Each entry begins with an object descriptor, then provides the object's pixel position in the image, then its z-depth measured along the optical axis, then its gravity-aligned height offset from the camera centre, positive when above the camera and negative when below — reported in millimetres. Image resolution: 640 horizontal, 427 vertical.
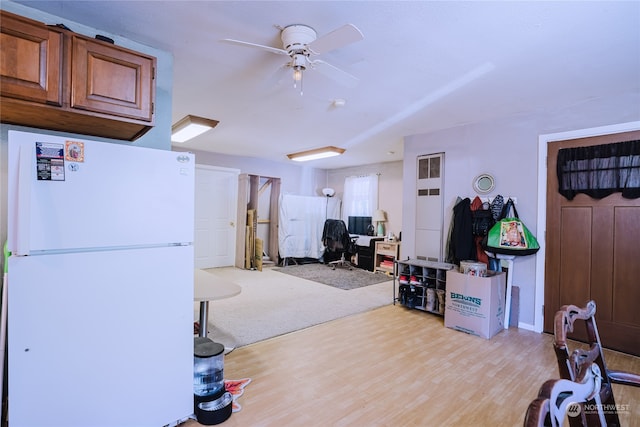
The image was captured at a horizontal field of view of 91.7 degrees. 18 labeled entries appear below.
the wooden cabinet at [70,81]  1441 +638
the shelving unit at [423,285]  3731 -889
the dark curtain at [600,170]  2764 +441
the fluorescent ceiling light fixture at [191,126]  3942 +1109
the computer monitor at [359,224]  7312 -290
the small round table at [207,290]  2119 -584
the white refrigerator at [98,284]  1338 -367
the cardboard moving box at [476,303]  3105 -921
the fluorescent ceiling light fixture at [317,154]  5531 +1094
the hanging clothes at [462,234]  3646 -235
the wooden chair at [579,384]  605 -421
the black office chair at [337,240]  6766 -610
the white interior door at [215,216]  6238 -133
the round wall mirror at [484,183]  3642 +372
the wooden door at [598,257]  2814 -390
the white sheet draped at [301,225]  6902 -320
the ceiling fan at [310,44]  1721 +1002
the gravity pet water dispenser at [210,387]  1798 -1101
